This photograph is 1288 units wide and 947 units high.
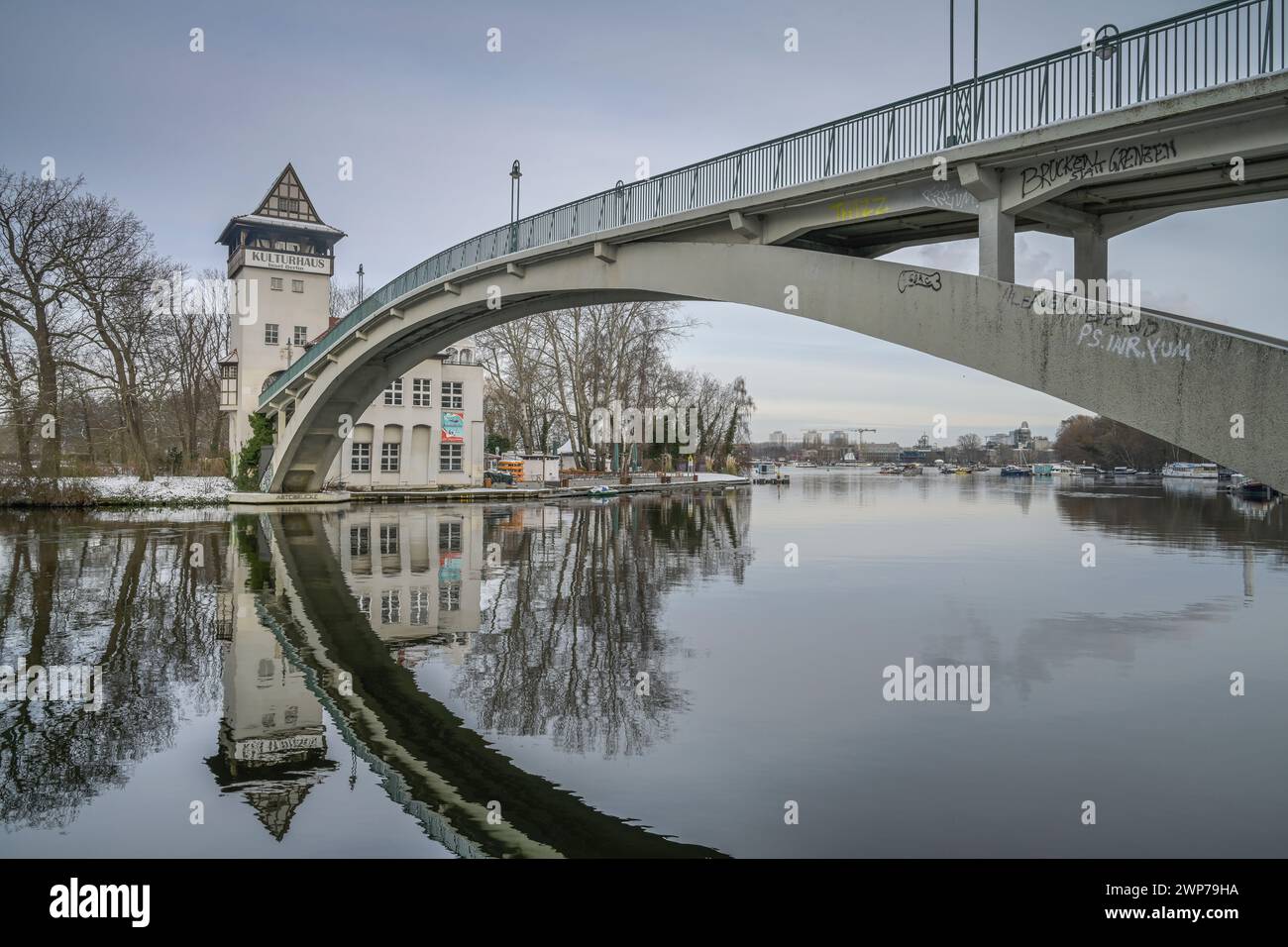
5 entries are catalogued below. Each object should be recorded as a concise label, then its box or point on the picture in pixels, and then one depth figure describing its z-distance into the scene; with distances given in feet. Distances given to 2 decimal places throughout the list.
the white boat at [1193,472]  327.69
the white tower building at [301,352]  146.72
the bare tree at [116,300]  124.26
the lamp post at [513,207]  71.91
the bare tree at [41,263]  120.16
